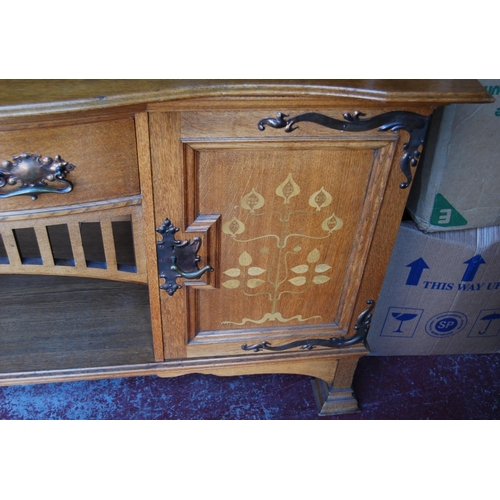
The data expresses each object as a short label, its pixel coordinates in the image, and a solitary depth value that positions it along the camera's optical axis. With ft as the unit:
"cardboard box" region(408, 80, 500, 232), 3.25
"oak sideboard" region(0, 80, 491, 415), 2.49
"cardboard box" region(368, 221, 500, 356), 3.90
